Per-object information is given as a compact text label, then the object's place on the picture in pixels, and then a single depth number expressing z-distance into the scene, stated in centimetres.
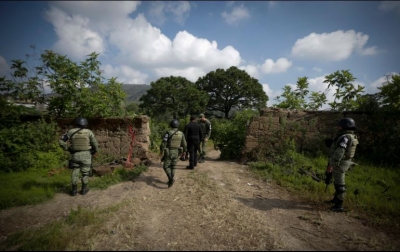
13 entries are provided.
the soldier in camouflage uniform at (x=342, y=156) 399
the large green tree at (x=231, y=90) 3045
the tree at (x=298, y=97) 911
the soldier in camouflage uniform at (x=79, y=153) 485
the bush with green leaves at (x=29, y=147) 614
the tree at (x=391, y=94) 661
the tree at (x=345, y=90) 778
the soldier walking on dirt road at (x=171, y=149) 529
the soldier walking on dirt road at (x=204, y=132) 781
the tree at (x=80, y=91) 736
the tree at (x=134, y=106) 3555
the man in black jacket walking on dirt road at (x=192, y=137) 649
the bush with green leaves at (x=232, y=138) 848
